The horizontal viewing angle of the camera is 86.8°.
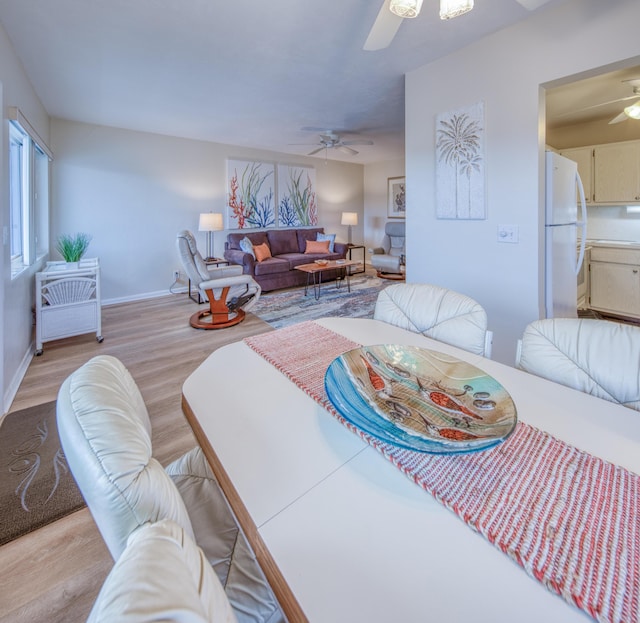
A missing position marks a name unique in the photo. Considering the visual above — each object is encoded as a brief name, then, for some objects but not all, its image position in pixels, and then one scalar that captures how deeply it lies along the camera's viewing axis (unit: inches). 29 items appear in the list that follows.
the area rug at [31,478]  57.7
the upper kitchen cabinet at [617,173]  147.0
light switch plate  94.1
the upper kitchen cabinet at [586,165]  158.9
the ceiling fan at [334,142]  202.7
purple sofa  215.0
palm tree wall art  98.8
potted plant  144.7
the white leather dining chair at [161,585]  13.4
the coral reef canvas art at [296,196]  266.2
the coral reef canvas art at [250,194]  238.4
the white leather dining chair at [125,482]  22.0
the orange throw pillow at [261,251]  227.3
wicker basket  123.4
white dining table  19.6
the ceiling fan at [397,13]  53.0
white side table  122.5
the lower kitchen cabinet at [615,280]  147.6
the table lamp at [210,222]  213.3
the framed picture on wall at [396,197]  296.5
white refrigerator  91.4
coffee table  205.2
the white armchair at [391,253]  258.7
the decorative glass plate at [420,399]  30.8
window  121.5
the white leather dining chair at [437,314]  56.5
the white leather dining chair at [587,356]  40.2
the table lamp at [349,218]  295.7
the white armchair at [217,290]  152.6
